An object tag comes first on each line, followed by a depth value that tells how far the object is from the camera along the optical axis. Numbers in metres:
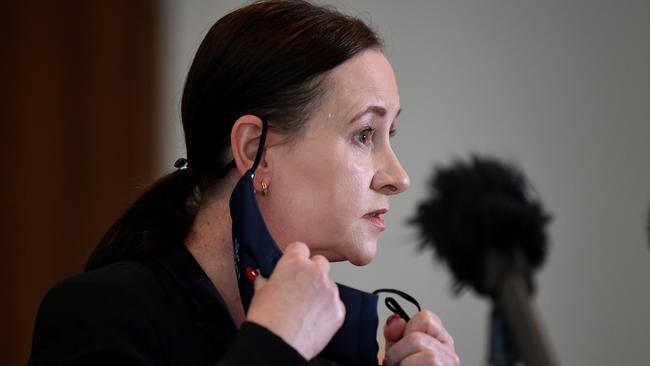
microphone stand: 2.92
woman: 3.19
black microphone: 2.99
